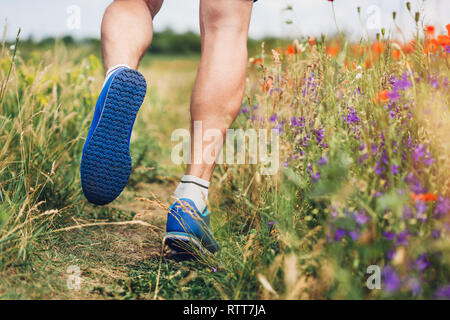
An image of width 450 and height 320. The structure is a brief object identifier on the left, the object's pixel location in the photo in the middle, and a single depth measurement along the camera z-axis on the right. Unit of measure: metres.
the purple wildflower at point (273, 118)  1.55
